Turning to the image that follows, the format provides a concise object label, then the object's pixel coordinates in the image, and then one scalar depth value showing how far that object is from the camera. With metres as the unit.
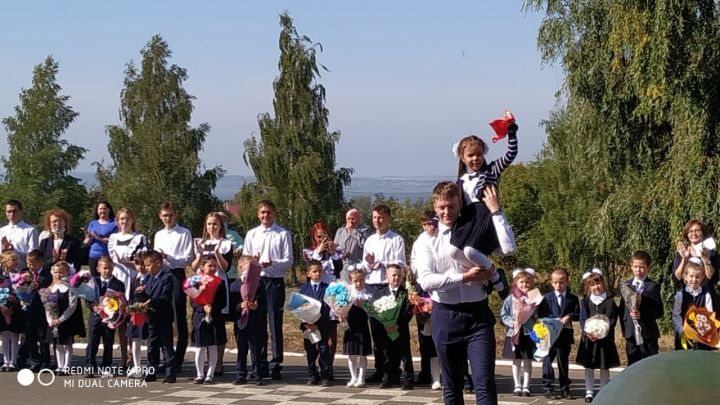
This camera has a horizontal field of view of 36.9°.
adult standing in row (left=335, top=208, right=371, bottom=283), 12.02
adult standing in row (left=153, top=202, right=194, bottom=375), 11.80
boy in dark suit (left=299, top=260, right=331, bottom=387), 11.35
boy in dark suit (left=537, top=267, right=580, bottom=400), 10.50
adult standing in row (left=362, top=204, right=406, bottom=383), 11.33
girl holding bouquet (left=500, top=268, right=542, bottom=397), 10.60
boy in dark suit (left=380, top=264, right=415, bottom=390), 11.06
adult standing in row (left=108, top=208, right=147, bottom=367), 12.10
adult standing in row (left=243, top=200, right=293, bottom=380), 11.71
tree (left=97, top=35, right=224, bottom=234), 54.09
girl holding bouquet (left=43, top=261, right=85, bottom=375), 12.06
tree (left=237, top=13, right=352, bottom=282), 46.62
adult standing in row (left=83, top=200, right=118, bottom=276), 12.54
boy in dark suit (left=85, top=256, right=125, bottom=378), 11.94
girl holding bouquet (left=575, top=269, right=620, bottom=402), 10.43
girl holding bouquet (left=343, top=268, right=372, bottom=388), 11.16
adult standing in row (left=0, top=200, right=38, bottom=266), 12.87
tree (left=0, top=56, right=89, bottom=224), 52.19
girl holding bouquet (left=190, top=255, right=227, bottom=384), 11.48
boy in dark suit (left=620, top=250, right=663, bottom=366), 10.47
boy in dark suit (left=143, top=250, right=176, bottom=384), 11.65
